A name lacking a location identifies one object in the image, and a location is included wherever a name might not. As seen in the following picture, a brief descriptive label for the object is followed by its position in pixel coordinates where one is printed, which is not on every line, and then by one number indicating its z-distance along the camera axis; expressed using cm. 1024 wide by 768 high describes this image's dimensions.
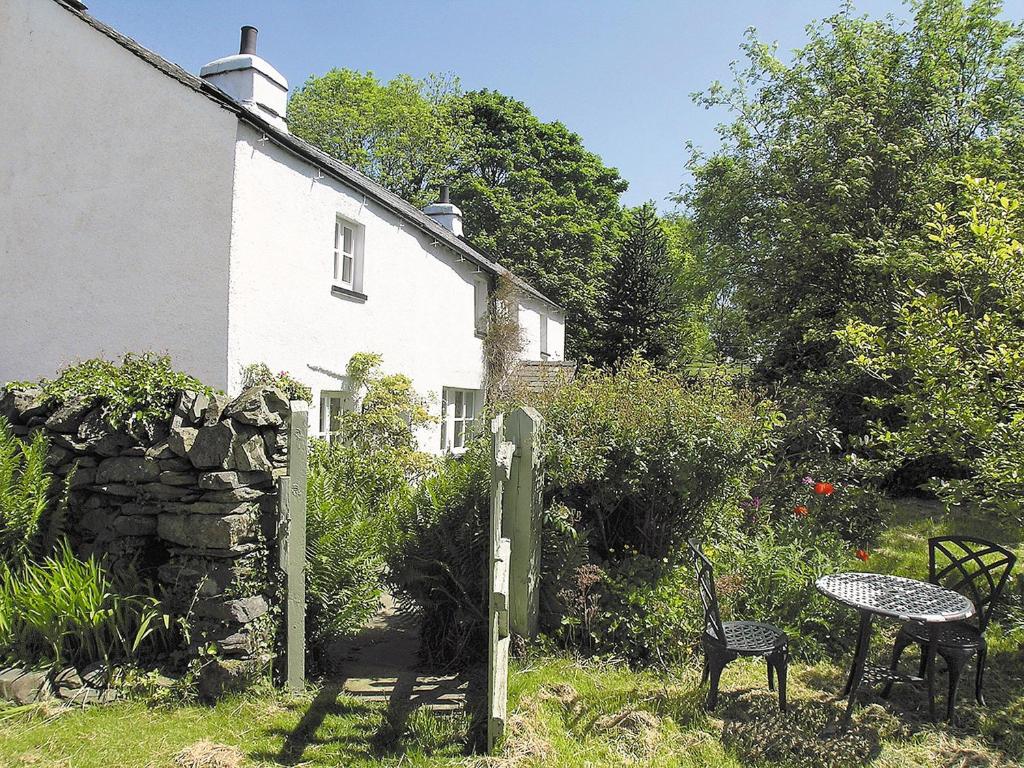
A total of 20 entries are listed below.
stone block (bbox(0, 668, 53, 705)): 419
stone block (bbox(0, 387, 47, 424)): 524
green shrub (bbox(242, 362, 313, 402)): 800
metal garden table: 394
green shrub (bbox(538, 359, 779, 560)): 531
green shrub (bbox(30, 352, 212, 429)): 478
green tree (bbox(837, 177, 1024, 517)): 478
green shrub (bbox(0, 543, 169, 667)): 442
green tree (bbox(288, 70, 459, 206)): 2817
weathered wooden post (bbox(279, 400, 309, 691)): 453
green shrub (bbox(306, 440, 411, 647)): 481
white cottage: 782
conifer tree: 2441
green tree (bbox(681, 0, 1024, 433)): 1301
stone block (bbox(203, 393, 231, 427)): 461
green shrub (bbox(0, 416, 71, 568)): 470
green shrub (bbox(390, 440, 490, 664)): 500
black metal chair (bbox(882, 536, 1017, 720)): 421
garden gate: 446
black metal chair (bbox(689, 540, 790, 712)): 415
